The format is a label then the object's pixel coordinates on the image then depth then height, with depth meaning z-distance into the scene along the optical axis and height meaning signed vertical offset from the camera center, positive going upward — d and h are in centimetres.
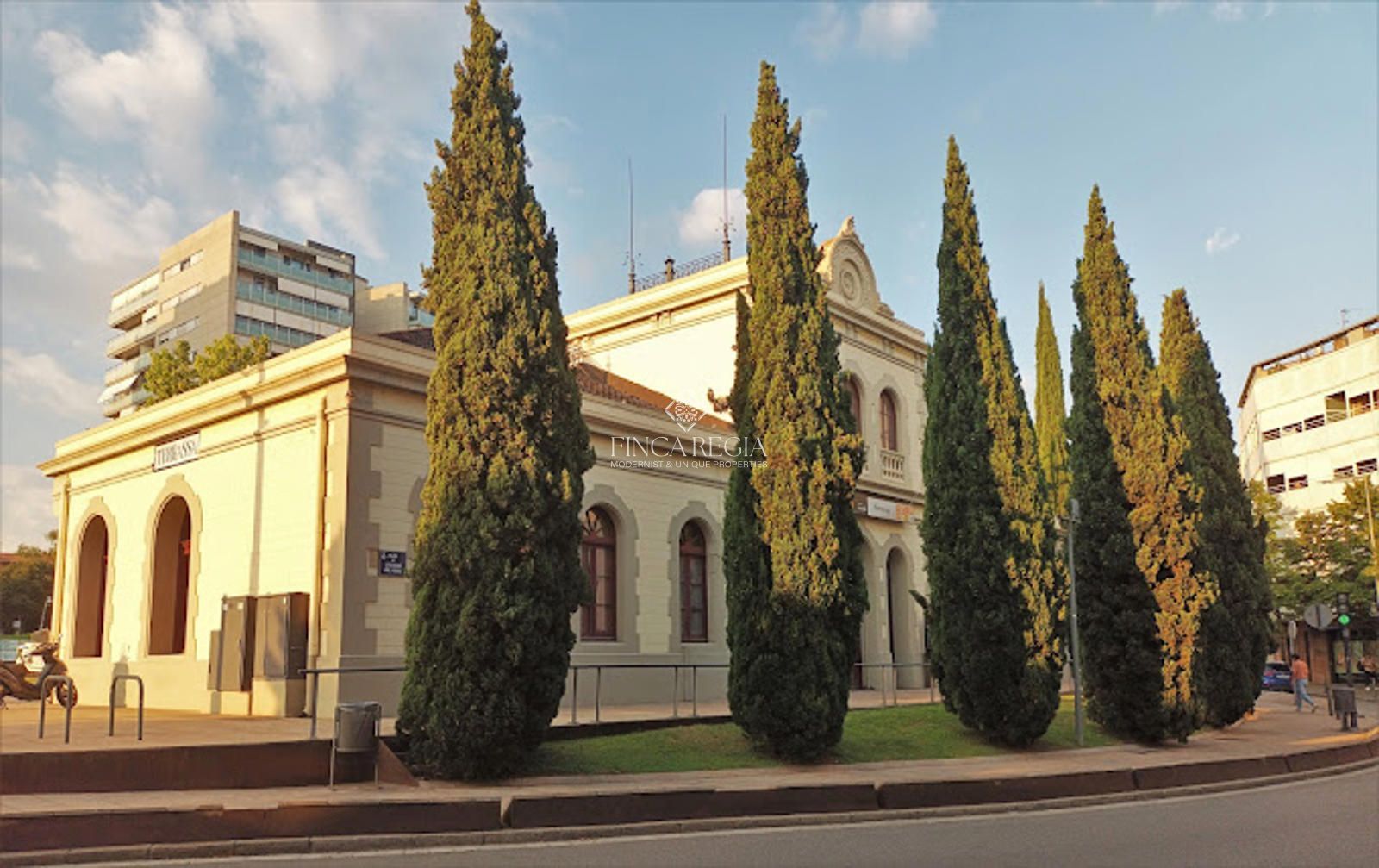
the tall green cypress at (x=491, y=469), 1141 +154
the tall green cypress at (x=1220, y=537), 1877 +114
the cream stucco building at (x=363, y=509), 1587 +175
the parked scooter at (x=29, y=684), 1531 -96
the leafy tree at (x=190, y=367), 2991 +680
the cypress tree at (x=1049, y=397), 3225 +612
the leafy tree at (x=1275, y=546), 4557 +227
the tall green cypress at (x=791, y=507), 1316 +124
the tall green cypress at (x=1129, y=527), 1655 +116
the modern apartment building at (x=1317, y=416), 5256 +934
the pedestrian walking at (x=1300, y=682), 2639 -204
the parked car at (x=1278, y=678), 4297 -311
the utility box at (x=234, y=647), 1622 -55
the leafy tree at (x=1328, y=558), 4347 +168
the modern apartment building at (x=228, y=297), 6875 +2080
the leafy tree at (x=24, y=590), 6562 +141
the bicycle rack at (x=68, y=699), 1106 -91
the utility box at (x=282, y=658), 1550 -69
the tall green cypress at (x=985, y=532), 1484 +99
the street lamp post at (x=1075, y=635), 1541 -49
